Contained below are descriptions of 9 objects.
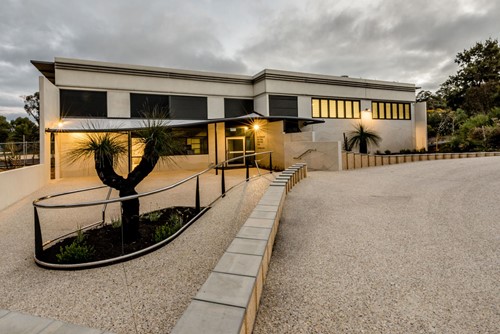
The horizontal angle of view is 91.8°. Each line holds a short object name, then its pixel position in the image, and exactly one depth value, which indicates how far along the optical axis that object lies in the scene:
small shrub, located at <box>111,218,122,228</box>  4.26
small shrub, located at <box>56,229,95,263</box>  3.10
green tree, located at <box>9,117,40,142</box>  30.48
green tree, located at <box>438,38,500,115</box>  28.17
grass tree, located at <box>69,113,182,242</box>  3.76
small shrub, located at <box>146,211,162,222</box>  4.82
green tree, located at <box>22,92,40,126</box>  33.41
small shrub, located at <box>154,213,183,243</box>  3.74
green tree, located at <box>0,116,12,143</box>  30.88
